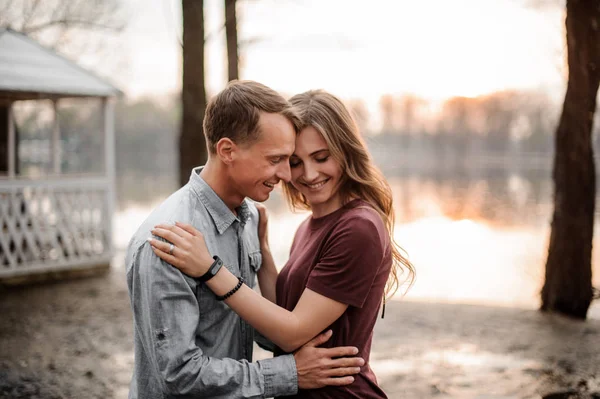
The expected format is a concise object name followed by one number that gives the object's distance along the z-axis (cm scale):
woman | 258
